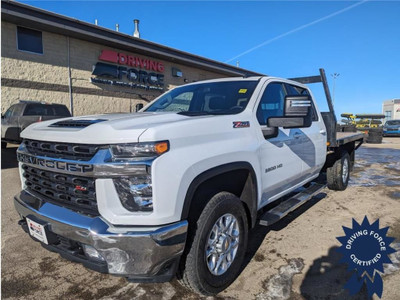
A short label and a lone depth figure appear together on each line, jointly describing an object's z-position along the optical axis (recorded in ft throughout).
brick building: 36.09
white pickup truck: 6.18
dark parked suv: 27.17
